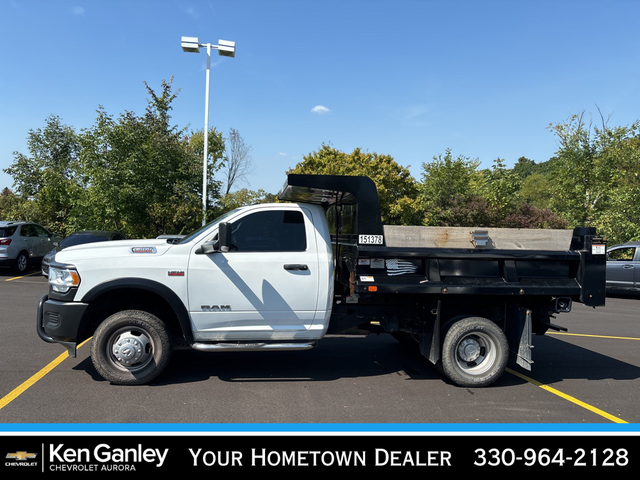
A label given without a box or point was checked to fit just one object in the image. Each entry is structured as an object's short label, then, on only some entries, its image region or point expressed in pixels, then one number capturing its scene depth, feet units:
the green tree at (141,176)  52.80
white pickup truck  16.06
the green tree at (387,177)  82.38
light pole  50.83
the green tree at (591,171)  71.26
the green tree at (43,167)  73.61
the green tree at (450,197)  72.23
